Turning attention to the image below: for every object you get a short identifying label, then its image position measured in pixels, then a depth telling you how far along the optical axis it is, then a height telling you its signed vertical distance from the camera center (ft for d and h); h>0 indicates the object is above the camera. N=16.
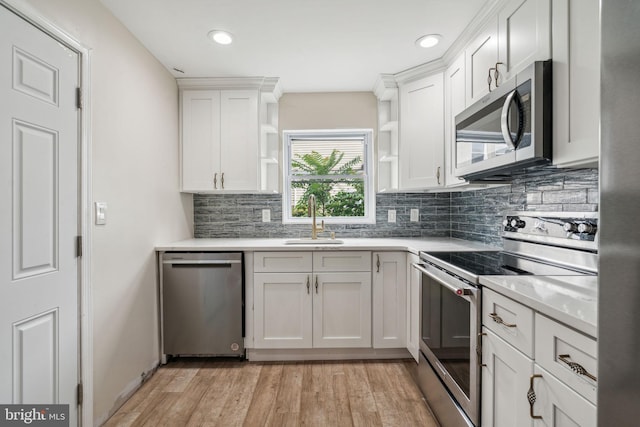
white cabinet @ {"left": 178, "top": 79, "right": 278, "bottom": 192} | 8.88 +2.15
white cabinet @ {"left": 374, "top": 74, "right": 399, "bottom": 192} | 9.00 +2.29
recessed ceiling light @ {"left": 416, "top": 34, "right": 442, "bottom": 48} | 6.81 +3.91
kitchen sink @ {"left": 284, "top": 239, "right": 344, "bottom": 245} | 8.46 -0.84
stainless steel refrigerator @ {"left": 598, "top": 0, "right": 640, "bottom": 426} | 1.78 -0.03
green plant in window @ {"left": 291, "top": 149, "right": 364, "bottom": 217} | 10.26 +0.89
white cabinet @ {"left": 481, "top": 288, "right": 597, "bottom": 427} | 2.73 -1.66
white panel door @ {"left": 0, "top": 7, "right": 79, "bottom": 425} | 3.91 -0.08
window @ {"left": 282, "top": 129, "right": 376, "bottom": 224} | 10.23 +1.32
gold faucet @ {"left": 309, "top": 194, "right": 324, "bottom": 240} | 9.20 -0.27
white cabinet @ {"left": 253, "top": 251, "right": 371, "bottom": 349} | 7.87 -2.24
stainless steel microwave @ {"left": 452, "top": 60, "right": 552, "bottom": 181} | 4.21 +1.37
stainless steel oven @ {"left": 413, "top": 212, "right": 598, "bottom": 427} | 4.48 -1.18
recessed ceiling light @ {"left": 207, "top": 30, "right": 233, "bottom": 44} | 6.57 +3.85
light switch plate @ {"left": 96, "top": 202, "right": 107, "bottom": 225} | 5.47 -0.03
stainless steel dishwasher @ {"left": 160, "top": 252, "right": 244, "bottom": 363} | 7.69 -2.26
